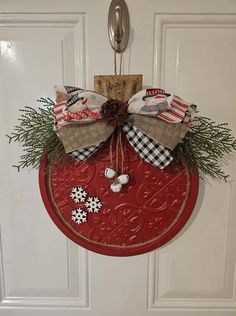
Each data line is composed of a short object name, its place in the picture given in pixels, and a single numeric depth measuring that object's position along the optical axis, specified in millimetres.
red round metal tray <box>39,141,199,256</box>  643
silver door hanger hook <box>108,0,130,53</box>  604
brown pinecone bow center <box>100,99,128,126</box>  556
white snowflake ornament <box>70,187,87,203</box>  649
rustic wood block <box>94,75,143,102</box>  608
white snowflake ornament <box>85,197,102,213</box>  651
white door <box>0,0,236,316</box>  629
